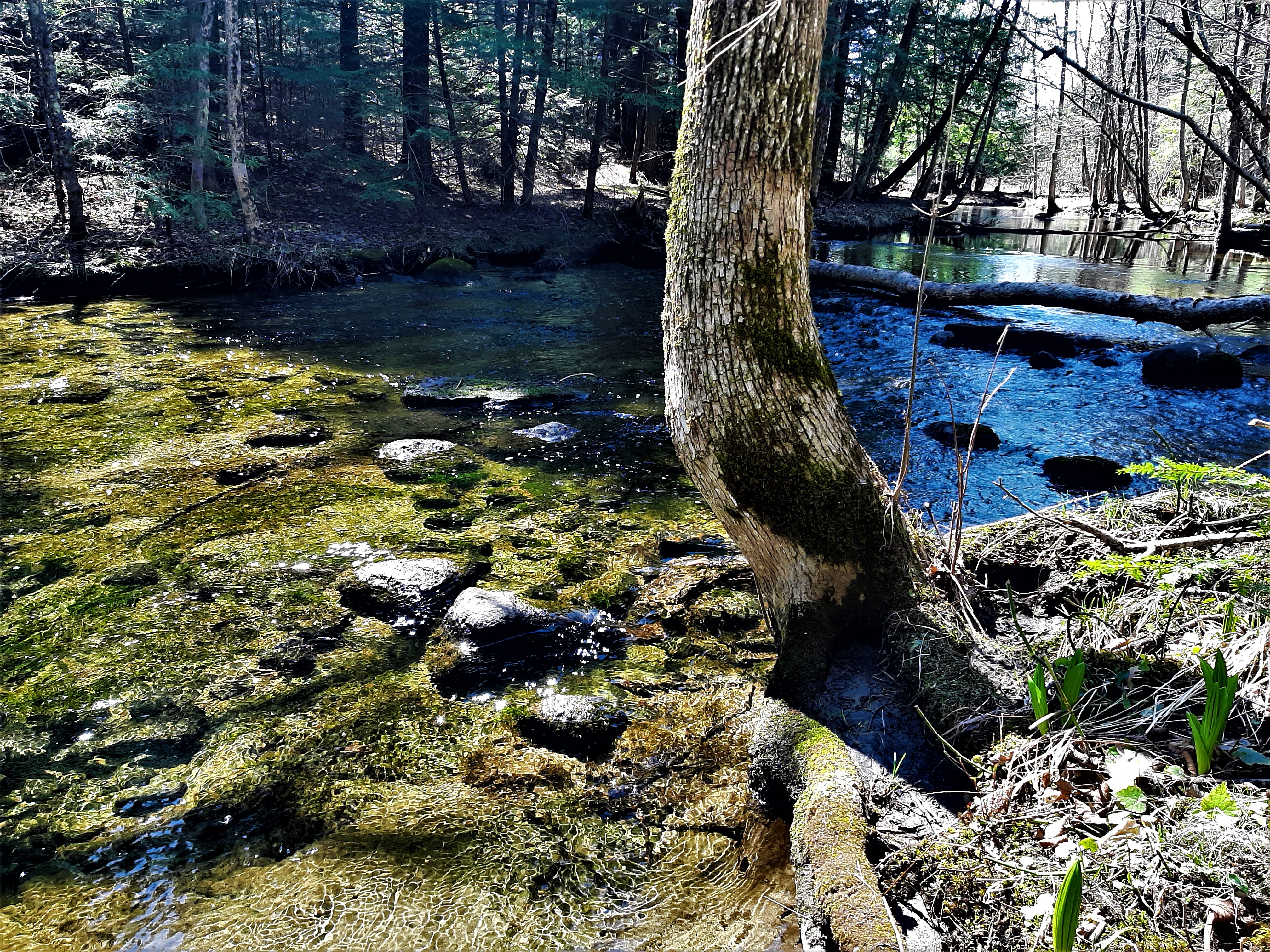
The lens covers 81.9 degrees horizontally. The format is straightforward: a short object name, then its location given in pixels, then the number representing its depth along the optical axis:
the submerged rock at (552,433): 7.66
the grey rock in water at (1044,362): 10.02
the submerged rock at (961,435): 7.42
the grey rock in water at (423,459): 6.75
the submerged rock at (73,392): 8.29
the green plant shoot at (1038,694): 2.42
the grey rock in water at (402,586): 4.62
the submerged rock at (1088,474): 6.34
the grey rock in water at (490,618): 4.29
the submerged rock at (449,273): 17.22
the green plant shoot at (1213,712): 2.07
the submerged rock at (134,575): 4.82
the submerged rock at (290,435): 7.26
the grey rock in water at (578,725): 3.53
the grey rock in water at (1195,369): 8.62
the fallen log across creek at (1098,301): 6.38
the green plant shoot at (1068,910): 1.61
